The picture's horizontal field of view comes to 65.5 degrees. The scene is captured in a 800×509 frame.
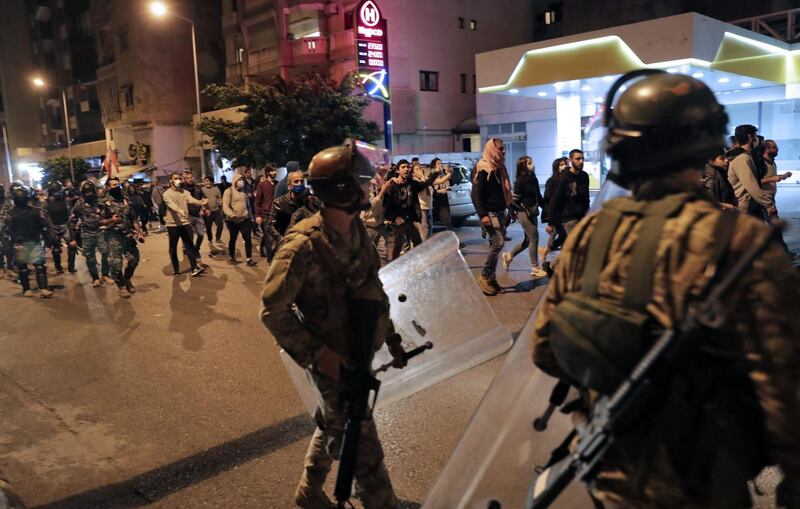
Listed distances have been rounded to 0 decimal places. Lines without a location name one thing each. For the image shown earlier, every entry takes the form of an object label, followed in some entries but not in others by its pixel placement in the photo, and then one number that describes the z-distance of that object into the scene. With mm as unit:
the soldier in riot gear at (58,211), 12320
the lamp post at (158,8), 23503
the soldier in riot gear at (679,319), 1414
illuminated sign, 17734
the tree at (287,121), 21234
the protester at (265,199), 11305
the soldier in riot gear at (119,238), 9312
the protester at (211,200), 13797
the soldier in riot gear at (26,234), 9578
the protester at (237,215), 11648
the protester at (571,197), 7809
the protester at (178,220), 10500
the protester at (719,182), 7258
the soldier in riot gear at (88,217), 9766
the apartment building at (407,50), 29266
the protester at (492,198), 7785
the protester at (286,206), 6438
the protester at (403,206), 8859
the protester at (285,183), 7531
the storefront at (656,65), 16344
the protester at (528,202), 8484
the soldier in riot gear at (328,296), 2543
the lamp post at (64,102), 37250
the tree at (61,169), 38688
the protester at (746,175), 7320
